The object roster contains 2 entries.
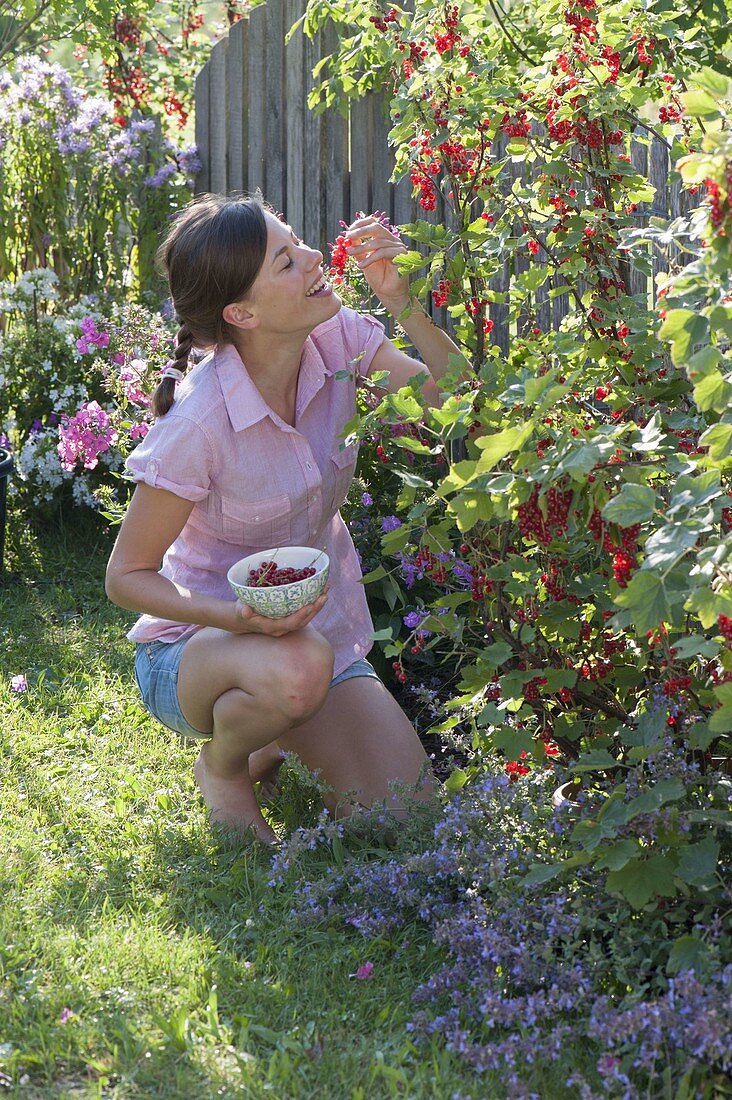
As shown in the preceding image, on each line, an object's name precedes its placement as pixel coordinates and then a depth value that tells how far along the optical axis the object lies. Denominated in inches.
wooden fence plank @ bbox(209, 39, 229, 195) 226.2
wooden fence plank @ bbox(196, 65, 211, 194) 231.8
